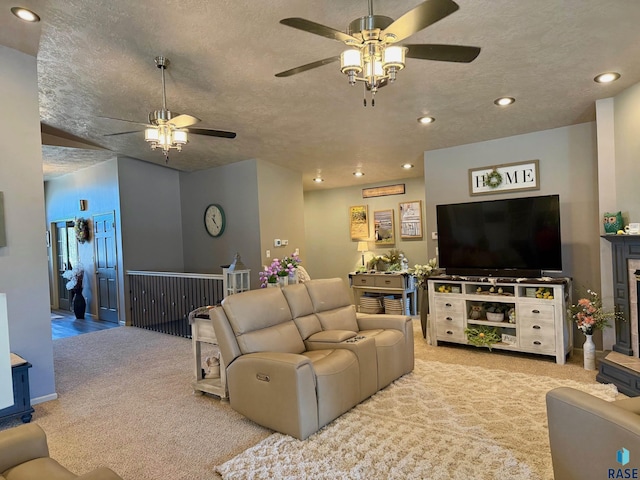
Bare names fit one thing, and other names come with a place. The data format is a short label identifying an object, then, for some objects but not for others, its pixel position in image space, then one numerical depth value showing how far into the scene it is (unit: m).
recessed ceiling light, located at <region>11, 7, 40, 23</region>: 2.97
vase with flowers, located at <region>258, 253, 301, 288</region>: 4.09
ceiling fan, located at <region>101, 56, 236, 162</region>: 3.47
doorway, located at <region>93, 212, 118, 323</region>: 7.00
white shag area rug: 2.25
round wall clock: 6.80
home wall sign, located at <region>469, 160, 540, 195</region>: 4.58
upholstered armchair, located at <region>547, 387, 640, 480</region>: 1.48
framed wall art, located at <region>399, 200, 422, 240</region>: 7.23
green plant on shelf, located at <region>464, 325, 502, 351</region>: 4.37
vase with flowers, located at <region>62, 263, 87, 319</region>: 7.52
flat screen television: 4.14
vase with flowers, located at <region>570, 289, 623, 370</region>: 3.78
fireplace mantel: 3.54
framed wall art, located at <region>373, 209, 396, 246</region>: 7.55
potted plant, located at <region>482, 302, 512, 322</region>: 4.39
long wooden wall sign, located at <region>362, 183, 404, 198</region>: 7.42
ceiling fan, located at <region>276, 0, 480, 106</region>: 1.94
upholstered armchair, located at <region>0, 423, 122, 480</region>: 1.54
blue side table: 3.10
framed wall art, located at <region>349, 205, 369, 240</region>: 7.86
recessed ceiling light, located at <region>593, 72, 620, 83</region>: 3.27
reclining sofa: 2.65
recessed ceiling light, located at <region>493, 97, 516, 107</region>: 3.81
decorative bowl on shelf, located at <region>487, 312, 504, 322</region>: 4.38
